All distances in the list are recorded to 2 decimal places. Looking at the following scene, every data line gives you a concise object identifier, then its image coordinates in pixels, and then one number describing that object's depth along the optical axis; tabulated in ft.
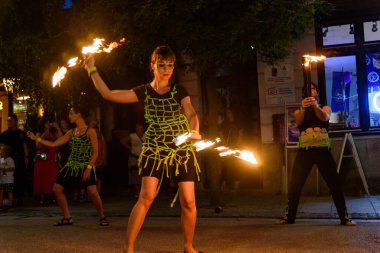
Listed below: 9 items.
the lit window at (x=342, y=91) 35.55
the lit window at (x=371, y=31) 34.88
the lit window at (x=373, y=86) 34.99
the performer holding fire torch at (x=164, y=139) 16.35
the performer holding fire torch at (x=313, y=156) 22.90
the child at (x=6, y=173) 34.58
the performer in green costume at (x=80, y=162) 25.08
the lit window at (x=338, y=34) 35.39
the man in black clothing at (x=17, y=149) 36.70
